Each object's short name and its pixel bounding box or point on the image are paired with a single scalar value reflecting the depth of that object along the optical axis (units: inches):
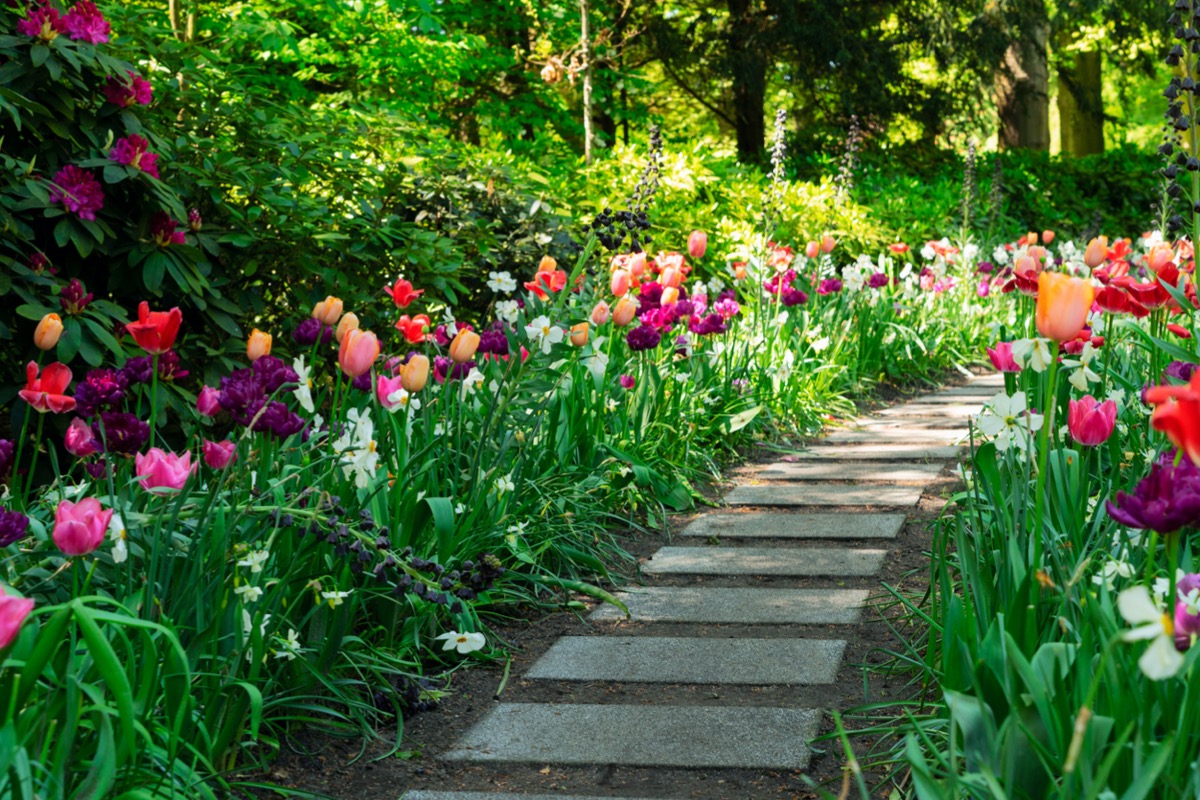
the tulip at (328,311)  127.5
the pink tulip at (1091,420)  97.4
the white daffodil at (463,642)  104.2
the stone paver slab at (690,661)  112.4
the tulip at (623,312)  169.0
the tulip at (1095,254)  144.4
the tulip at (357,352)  112.0
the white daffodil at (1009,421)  102.2
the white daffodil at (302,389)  106.6
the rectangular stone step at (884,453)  204.8
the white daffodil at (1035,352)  91.4
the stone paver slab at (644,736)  94.7
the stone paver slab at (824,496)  177.3
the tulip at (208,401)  104.2
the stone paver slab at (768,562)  145.1
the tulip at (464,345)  132.0
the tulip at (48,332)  106.7
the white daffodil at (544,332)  135.8
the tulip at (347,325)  120.4
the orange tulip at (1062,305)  82.0
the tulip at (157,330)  104.7
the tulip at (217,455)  94.0
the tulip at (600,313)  164.4
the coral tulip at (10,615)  57.0
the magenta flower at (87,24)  155.7
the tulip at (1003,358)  120.5
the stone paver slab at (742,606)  128.9
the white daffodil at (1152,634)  47.3
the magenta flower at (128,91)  163.8
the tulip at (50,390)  99.4
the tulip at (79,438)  94.7
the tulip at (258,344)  117.5
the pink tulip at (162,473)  85.0
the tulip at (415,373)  115.9
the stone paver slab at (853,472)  191.6
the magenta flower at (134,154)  157.8
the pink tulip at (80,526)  75.1
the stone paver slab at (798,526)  160.6
